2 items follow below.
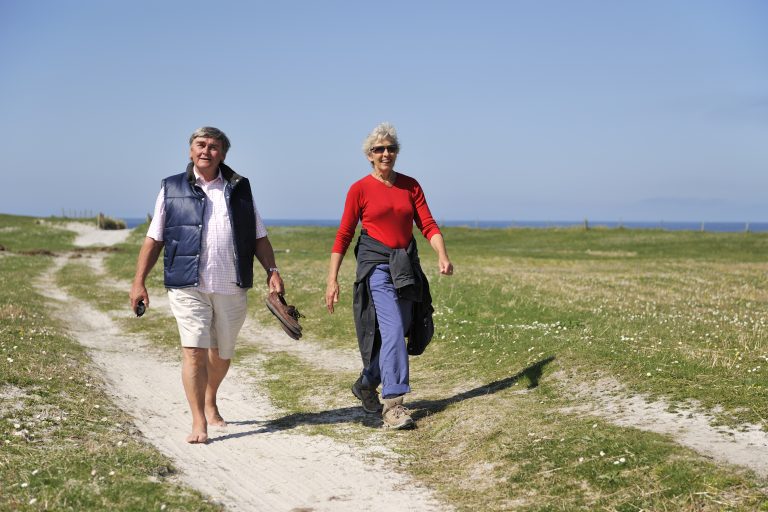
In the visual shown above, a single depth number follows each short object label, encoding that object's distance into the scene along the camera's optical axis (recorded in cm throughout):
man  756
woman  830
